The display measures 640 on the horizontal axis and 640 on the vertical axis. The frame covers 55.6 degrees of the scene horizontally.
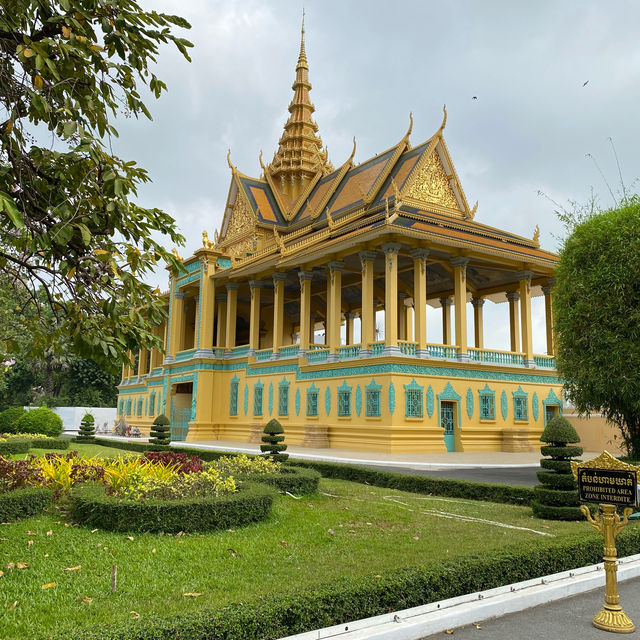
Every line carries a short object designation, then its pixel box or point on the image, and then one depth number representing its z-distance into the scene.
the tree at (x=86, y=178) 4.79
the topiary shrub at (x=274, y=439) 14.30
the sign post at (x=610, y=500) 4.65
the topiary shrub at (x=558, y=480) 8.41
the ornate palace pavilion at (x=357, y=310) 21.66
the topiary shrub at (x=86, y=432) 26.77
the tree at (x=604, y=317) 11.98
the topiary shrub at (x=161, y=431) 19.91
